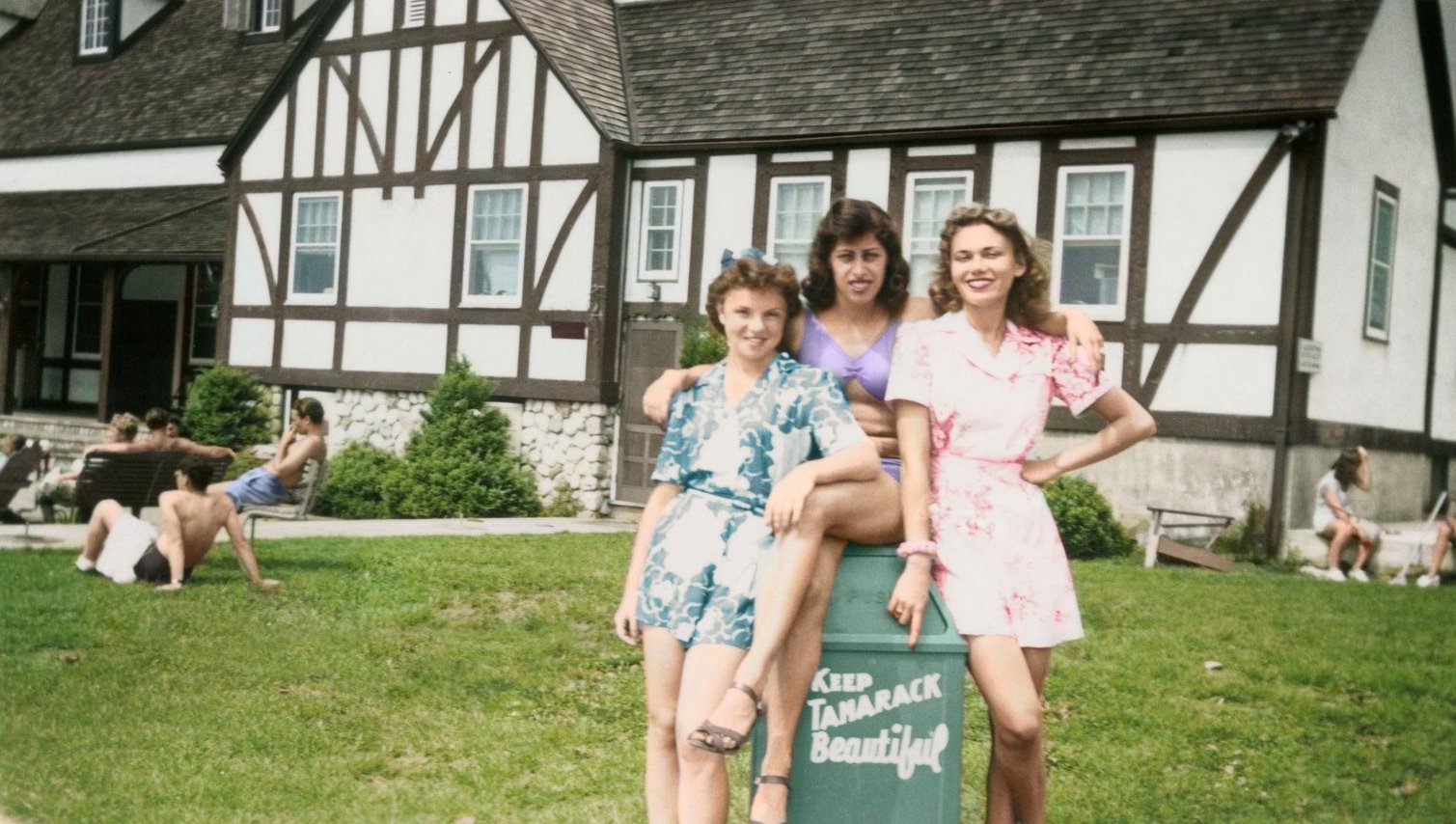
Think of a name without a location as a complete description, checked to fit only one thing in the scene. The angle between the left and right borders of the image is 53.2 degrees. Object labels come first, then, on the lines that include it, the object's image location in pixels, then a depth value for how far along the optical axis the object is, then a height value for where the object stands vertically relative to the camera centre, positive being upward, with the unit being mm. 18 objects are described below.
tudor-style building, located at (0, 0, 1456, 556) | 10797 +1910
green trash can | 3270 -688
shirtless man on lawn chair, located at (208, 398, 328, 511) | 8406 -551
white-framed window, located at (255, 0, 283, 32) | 18516 +4552
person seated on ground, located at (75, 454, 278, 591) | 7871 -933
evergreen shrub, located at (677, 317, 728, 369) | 11391 +419
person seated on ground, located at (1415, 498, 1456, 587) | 8430 -554
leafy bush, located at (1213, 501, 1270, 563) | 10555 -740
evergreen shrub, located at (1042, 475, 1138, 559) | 10312 -684
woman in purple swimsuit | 3121 -168
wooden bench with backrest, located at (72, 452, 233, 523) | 8711 -687
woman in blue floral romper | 3256 -247
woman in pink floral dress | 3225 -125
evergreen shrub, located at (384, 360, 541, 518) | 12602 -699
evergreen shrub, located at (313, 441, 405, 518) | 12703 -957
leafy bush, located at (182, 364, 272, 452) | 14656 -415
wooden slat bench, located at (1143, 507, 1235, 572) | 9969 -759
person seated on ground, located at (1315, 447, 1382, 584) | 9398 -438
